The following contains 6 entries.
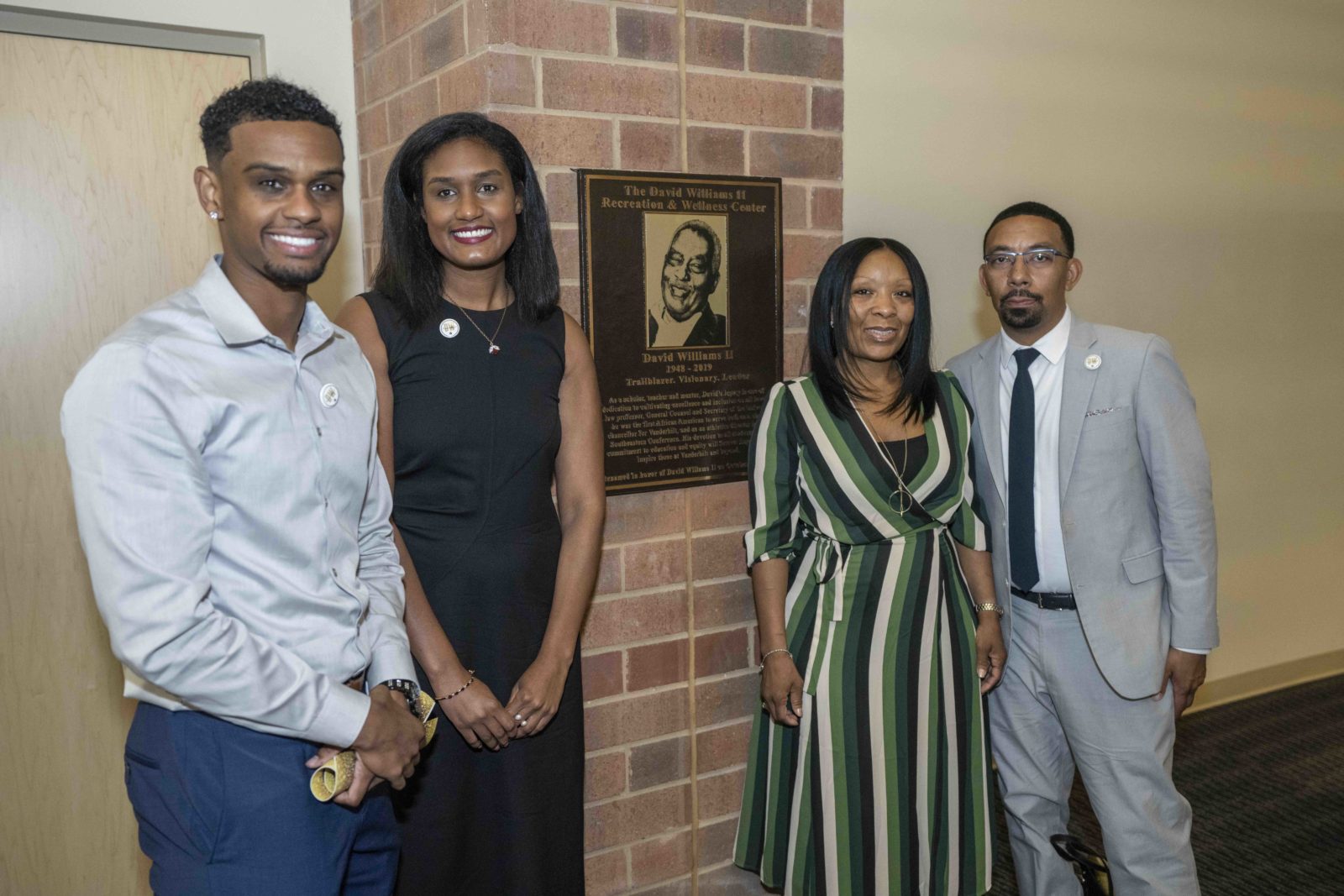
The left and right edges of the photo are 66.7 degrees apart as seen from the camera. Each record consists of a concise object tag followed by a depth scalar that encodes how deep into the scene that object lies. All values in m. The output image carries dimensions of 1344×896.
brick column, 2.47
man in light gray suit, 2.46
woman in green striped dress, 2.47
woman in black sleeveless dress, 2.09
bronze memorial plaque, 2.58
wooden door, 2.63
